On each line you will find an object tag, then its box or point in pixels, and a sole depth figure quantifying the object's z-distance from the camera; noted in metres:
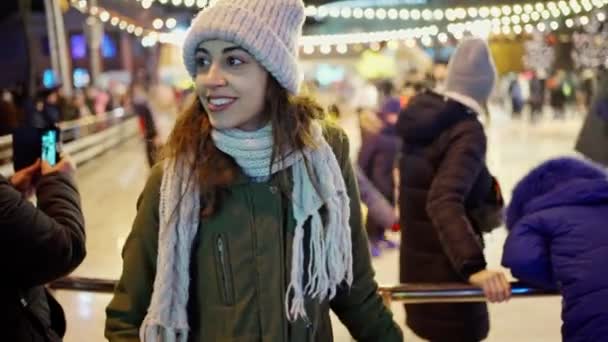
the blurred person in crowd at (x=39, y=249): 1.24
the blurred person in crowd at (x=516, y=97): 17.53
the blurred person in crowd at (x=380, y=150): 5.51
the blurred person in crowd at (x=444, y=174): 1.96
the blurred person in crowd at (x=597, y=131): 4.48
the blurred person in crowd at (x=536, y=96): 16.62
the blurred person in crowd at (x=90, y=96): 12.12
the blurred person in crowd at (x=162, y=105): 5.11
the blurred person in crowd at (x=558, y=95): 17.23
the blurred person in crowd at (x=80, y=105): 10.15
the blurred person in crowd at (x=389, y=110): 5.67
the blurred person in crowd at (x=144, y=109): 4.96
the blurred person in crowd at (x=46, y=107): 7.10
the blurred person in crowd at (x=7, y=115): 6.76
